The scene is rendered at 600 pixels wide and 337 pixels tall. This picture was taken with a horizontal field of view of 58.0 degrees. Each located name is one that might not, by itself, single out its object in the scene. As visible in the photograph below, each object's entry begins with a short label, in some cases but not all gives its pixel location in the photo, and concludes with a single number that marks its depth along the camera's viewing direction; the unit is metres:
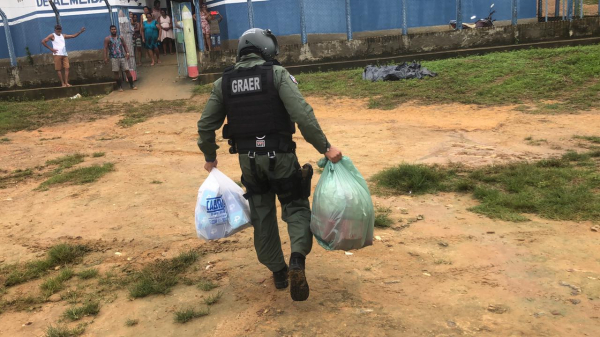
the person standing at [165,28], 15.07
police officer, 3.16
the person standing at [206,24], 14.08
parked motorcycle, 14.75
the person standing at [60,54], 12.78
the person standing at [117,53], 12.85
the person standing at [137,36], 14.78
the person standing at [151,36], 14.68
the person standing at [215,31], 14.18
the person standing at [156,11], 15.23
